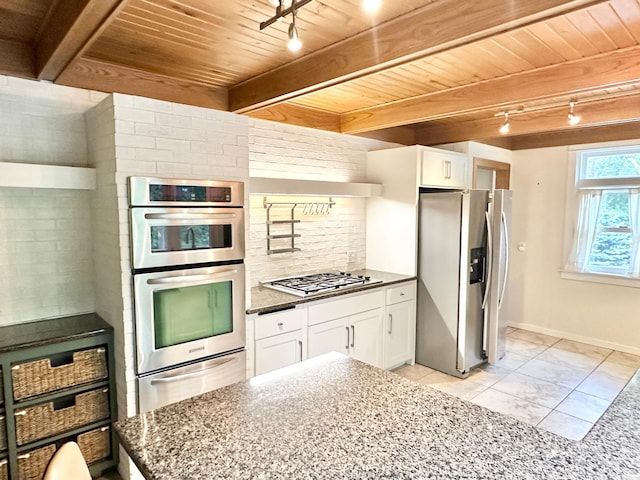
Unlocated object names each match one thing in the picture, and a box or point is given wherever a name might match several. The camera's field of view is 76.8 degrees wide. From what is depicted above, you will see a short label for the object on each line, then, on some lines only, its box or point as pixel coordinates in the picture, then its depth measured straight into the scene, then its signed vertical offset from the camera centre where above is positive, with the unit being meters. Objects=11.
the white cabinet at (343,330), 2.98 -1.05
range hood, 3.25 +0.16
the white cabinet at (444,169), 4.08 +0.39
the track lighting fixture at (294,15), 1.40 +0.68
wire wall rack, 3.68 -0.19
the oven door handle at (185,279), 2.39 -0.46
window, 4.45 -0.07
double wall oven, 2.36 -0.51
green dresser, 2.14 -1.07
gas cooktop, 3.34 -0.69
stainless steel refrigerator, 3.85 -0.68
